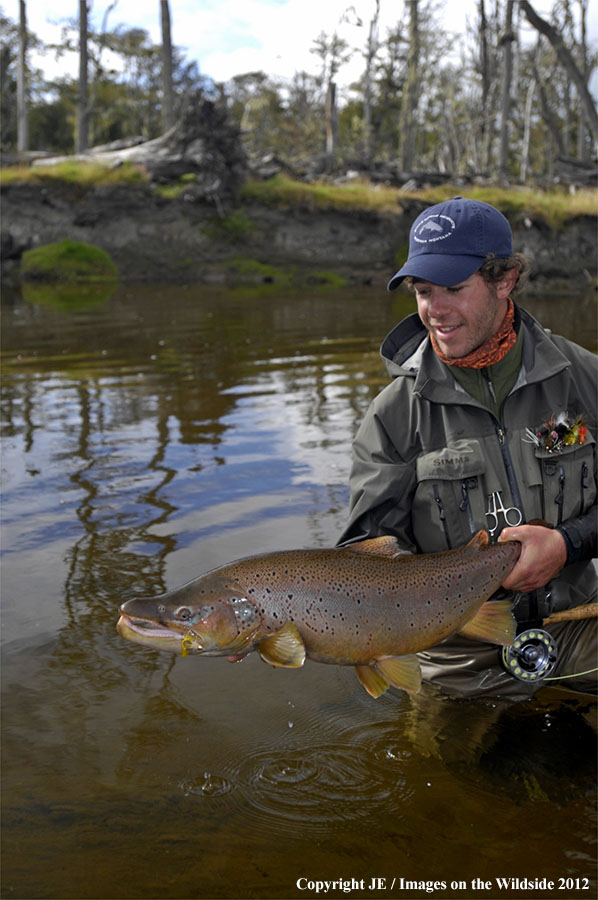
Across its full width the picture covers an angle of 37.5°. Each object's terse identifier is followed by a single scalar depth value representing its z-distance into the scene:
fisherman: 3.75
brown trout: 2.97
